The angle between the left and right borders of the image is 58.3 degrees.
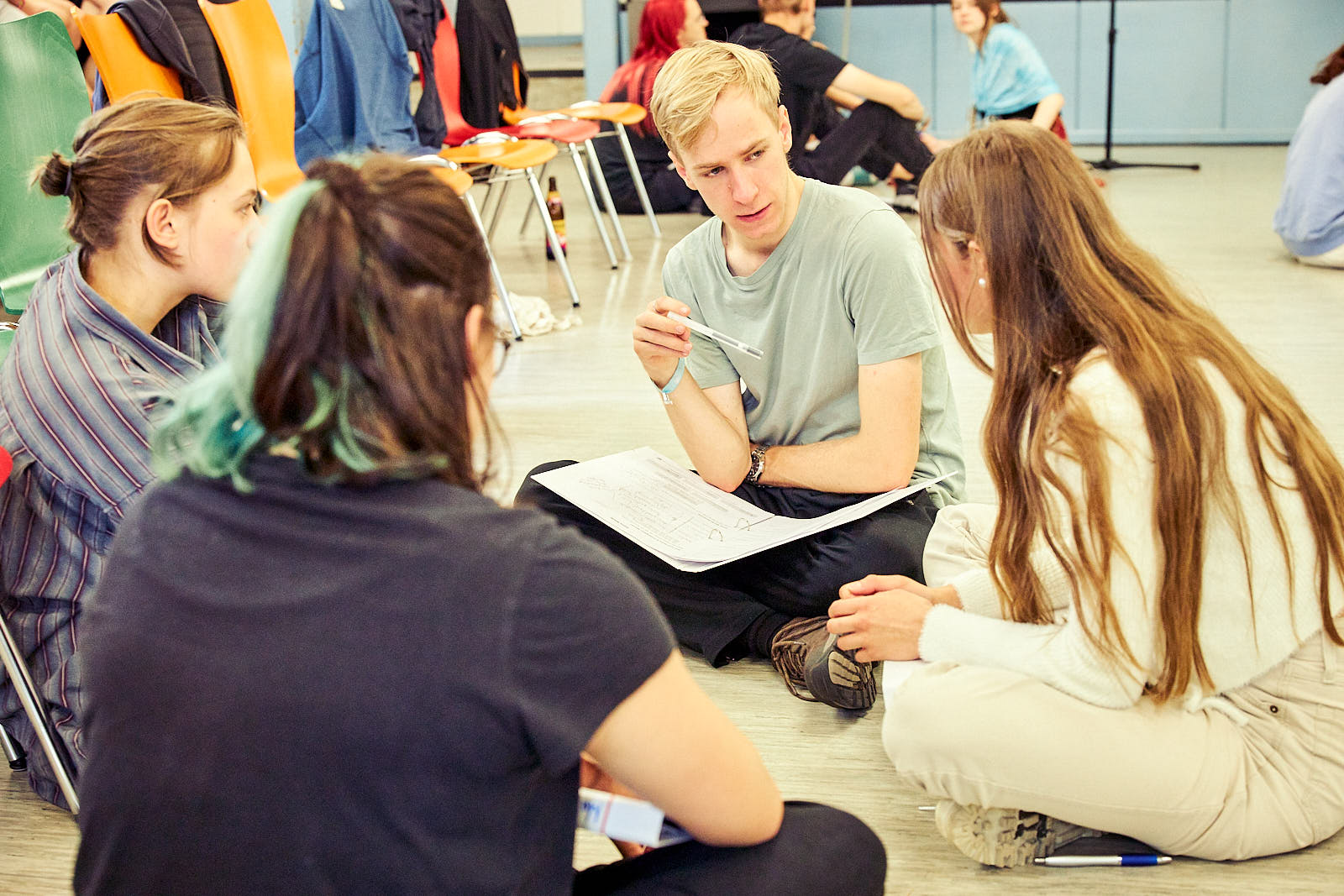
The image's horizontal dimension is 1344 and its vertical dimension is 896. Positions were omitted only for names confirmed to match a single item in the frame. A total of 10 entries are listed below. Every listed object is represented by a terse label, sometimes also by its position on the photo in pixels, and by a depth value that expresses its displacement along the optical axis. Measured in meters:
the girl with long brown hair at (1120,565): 1.18
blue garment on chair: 3.91
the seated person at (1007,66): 5.75
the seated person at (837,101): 5.42
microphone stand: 7.22
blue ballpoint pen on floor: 1.34
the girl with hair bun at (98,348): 1.41
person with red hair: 5.75
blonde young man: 1.77
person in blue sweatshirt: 4.23
